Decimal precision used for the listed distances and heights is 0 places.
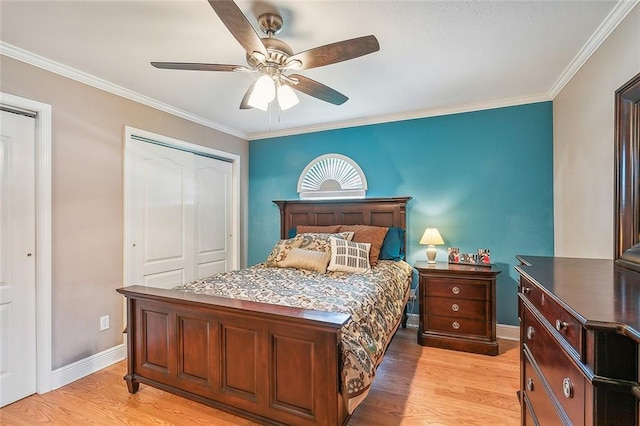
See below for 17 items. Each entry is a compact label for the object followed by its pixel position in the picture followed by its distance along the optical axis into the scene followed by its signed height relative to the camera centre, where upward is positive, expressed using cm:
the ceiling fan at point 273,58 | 144 +87
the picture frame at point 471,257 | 305 -46
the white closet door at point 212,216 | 366 -3
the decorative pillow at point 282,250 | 304 -38
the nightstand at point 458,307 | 275 -89
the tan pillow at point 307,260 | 278 -44
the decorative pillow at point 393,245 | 326 -35
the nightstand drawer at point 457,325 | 277 -106
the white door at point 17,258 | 206 -31
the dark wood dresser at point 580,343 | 75 -39
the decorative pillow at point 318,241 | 300 -28
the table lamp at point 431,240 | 310 -28
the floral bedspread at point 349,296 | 151 -55
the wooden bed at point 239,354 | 150 -81
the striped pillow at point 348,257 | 277 -41
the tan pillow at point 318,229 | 350 -18
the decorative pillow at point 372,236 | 313 -25
